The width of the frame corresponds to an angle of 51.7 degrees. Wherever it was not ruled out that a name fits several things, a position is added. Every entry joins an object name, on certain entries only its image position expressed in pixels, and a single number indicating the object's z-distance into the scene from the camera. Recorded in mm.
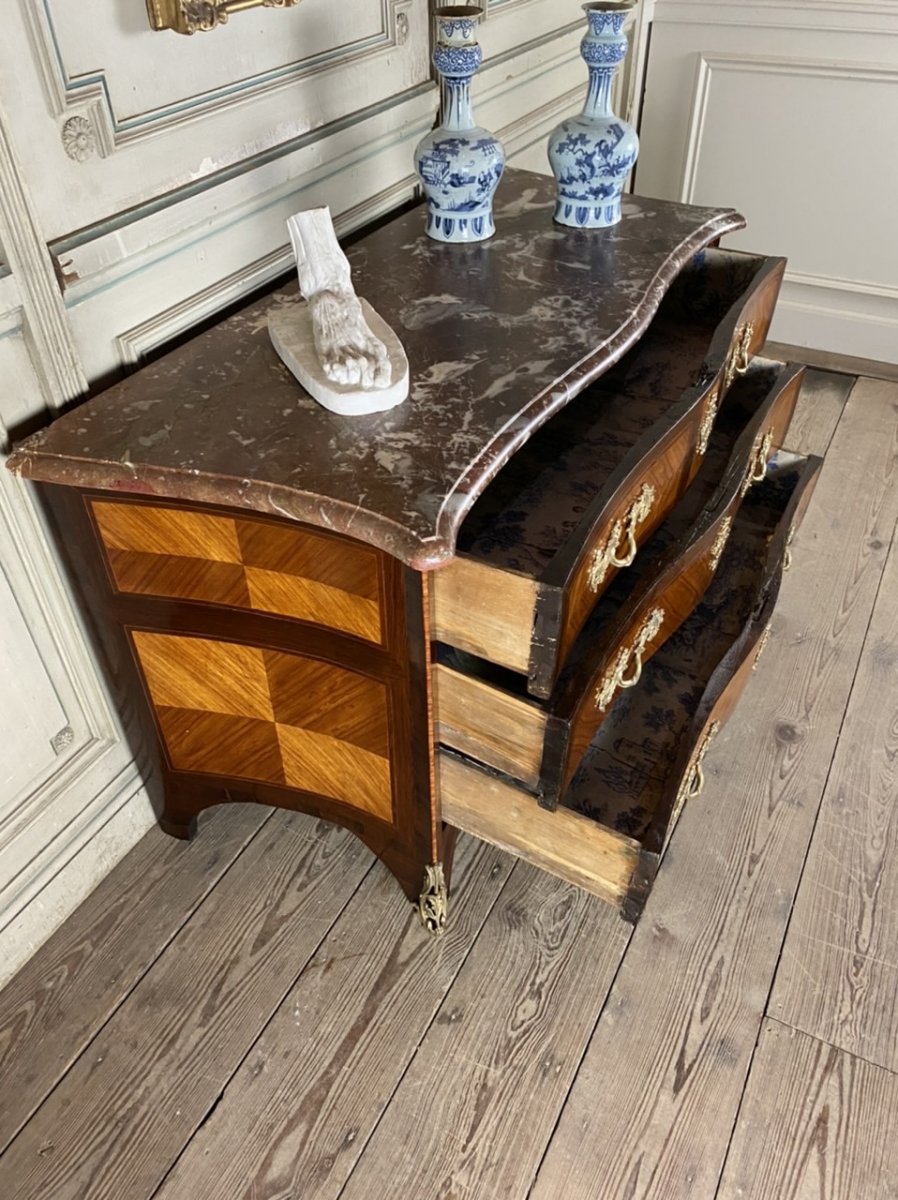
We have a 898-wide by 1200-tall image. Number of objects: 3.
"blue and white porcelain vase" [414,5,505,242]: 1106
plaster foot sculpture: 874
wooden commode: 817
